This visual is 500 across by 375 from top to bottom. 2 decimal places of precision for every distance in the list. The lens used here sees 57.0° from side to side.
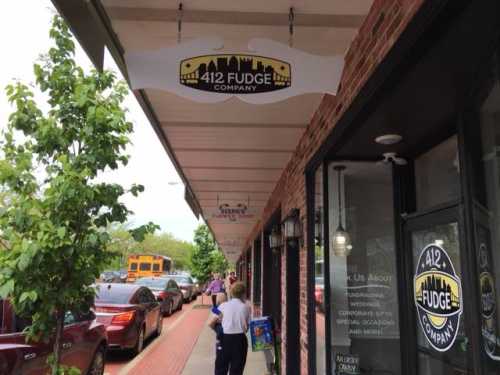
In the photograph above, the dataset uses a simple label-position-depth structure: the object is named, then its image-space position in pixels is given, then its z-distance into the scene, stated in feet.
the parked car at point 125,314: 29.40
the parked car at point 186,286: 81.88
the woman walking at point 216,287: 54.49
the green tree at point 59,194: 12.15
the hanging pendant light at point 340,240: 15.83
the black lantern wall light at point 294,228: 18.89
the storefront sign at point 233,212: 35.86
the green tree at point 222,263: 173.98
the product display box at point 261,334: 21.30
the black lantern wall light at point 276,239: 27.09
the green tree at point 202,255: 108.06
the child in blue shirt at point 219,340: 19.79
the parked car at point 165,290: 53.36
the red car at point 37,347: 14.35
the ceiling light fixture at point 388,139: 12.76
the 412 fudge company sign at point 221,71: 8.89
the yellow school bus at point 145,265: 101.27
